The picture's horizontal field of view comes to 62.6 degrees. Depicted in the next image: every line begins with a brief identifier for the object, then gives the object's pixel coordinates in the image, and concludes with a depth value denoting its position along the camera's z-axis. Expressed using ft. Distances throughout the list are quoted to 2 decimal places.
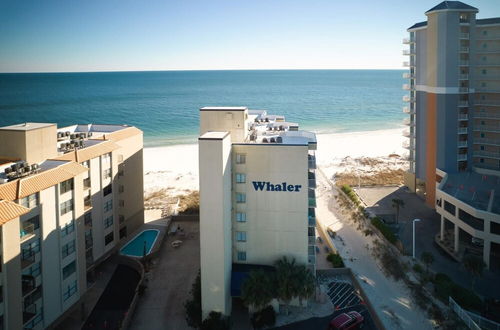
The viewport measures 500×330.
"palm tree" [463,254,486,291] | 94.48
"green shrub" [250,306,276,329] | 88.58
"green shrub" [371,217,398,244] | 126.41
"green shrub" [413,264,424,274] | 107.65
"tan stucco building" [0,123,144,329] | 71.67
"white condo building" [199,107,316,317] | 88.94
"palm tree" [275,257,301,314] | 87.92
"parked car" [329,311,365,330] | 86.69
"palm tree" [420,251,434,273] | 104.78
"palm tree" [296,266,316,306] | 88.53
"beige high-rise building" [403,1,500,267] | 144.97
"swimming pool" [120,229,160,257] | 128.67
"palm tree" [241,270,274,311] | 86.28
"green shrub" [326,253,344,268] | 115.44
